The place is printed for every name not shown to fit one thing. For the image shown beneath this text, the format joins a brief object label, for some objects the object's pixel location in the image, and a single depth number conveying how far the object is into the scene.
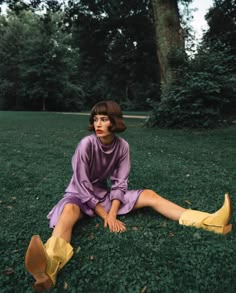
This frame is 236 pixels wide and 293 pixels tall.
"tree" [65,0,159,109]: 17.08
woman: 2.41
